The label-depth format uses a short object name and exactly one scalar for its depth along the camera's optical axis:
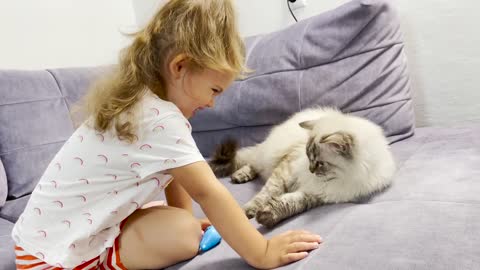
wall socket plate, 2.06
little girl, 0.88
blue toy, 1.03
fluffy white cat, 1.17
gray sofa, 0.85
